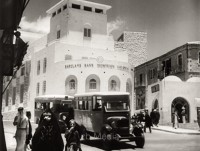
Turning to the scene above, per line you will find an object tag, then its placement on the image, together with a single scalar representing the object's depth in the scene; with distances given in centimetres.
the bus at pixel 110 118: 1178
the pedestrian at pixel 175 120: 1922
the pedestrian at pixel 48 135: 668
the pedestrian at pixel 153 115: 2072
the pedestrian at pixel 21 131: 882
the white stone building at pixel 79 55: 3142
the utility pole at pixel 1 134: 689
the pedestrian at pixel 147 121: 1771
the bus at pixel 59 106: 1825
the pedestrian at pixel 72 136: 874
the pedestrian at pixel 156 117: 2103
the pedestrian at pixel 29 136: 923
